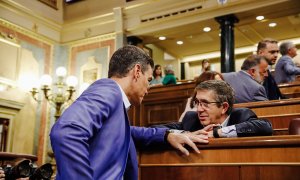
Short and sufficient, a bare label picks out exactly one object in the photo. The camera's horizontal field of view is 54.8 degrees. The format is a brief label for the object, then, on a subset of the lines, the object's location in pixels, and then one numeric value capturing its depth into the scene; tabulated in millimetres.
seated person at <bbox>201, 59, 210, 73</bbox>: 5352
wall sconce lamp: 4934
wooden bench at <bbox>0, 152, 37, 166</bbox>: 1690
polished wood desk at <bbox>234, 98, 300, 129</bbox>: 2324
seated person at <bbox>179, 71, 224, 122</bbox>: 2177
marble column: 4971
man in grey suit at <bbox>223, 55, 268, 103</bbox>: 2523
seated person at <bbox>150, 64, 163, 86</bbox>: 5518
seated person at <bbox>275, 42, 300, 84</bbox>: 3412
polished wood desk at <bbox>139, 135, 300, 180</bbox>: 1090
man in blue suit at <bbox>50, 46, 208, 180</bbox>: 860
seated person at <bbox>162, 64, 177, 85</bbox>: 4268
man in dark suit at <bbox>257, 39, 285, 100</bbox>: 2781
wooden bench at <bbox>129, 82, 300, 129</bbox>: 3861
